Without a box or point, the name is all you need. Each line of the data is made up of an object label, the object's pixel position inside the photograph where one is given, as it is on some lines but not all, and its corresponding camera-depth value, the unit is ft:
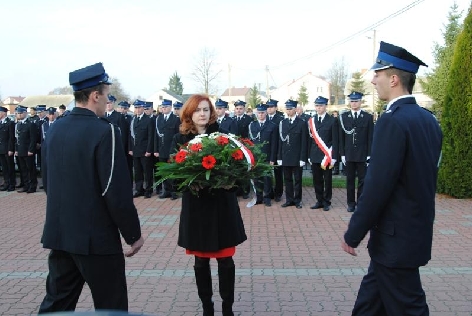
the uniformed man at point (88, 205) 10.21
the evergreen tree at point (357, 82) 181.10
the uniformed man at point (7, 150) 42.57
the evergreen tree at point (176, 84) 317.22
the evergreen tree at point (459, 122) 34.68
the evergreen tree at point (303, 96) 235.73
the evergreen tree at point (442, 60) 105.81
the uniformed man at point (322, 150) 32.96
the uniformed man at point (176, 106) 42.53
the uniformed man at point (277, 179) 36.86
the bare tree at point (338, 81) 238.89
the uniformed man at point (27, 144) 41.73
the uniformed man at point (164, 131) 37.35
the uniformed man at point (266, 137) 35.22
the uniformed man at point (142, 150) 38.47
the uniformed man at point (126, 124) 40.24
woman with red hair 13.55
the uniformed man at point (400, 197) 9.57
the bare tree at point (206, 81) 143.33
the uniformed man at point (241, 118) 38.56
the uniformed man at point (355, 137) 31.78
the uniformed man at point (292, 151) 33.91
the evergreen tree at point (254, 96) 181.93
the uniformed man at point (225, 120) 37.06
